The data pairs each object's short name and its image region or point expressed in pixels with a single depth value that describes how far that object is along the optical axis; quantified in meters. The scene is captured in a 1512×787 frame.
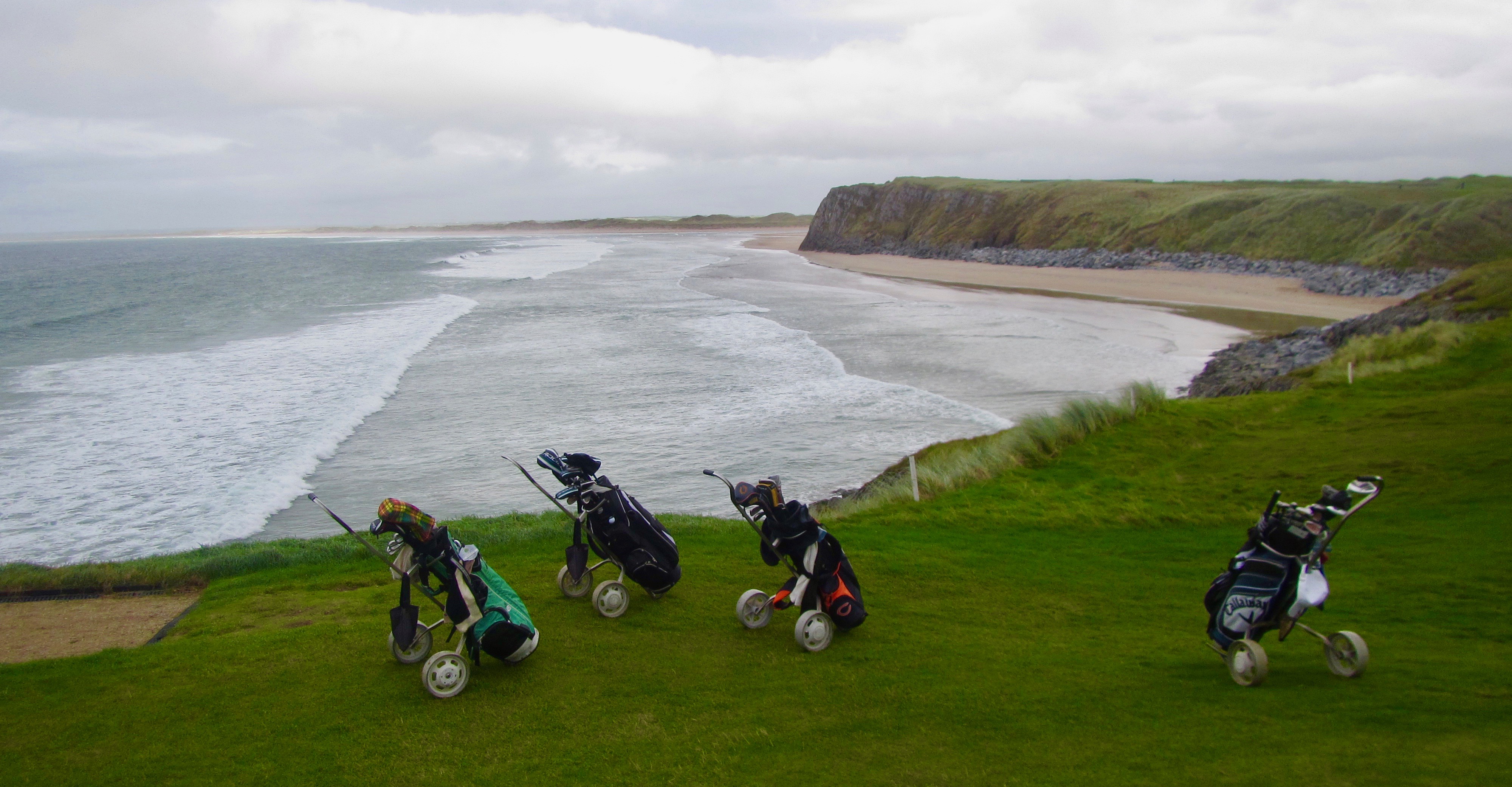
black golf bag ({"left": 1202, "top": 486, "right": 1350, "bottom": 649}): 5.09
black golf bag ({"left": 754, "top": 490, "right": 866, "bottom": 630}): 6.39
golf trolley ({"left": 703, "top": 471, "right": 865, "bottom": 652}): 6.38
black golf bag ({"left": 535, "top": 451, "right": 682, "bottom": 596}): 6.80
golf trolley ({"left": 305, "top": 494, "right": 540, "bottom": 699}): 5.82
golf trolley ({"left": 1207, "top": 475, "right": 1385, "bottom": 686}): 5.09
